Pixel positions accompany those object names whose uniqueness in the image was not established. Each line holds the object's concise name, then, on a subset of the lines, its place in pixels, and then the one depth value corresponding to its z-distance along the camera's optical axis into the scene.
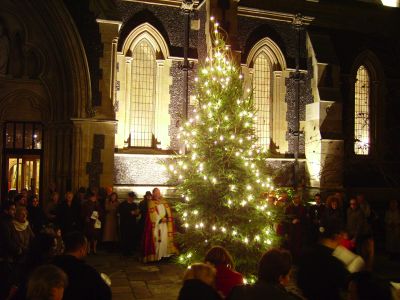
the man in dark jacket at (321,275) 4.09
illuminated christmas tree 8.82
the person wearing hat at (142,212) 11.73
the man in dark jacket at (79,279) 3.86
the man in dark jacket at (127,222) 11.52
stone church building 13.94
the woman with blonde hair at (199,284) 3.56
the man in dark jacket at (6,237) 7.34
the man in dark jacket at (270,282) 3.45
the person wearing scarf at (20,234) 7.44
